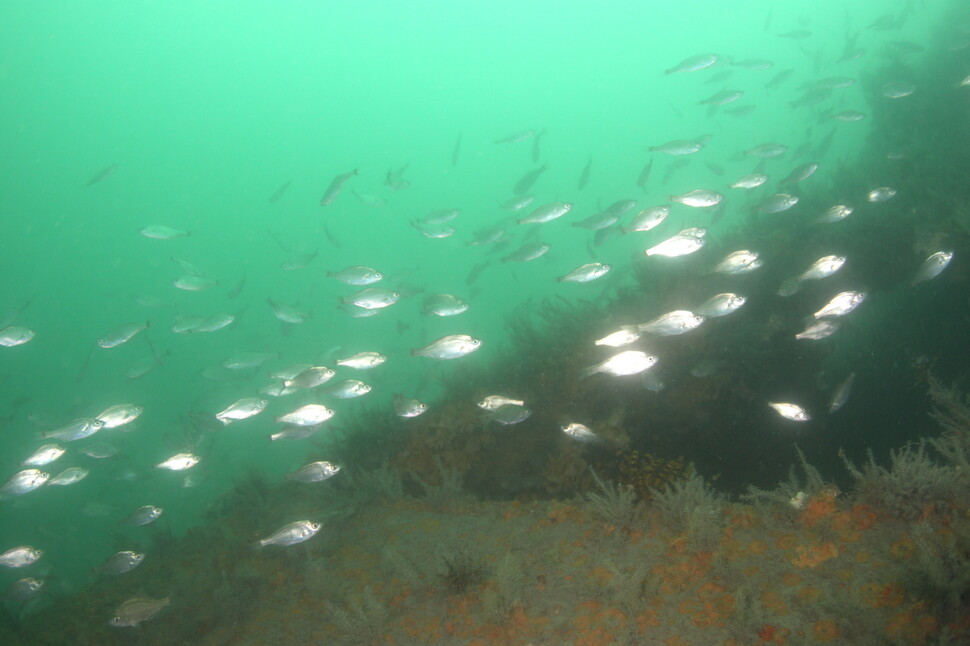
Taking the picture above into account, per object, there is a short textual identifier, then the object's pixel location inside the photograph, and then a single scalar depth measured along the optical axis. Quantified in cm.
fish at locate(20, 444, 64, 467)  820
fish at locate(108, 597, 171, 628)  501
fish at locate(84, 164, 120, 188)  1406
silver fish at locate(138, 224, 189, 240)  1186
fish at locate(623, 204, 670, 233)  748
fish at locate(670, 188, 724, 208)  789
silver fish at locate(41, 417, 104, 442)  830
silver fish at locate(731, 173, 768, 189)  888
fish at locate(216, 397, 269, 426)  809
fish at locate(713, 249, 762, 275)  642
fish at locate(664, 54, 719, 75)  1144
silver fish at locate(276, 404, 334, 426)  713
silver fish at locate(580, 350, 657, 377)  586
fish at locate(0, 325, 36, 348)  1006
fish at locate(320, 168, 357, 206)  1096
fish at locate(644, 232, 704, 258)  676
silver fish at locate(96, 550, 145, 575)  644
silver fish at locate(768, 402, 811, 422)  577
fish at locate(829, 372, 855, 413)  632
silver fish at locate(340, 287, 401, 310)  819
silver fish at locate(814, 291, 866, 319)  588
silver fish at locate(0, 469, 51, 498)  782
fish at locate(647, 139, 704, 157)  1012
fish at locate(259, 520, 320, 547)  537
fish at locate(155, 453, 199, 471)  784
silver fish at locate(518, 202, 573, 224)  940
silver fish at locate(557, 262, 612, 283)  759
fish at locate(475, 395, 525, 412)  652
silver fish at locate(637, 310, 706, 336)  590
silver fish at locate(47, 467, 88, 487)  869
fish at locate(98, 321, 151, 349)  993
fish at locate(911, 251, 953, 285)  591
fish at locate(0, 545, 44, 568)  717
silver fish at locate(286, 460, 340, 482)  610
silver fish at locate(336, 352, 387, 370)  802
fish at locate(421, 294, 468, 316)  762
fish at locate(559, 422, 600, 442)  596
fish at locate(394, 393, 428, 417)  663
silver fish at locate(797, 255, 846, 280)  624
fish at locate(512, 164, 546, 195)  1270
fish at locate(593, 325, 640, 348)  632
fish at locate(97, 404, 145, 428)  871
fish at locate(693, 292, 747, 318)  592
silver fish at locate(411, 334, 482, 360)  666
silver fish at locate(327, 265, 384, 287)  872
